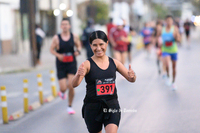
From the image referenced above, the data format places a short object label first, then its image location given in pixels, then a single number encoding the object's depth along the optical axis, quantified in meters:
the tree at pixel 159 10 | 92.69
